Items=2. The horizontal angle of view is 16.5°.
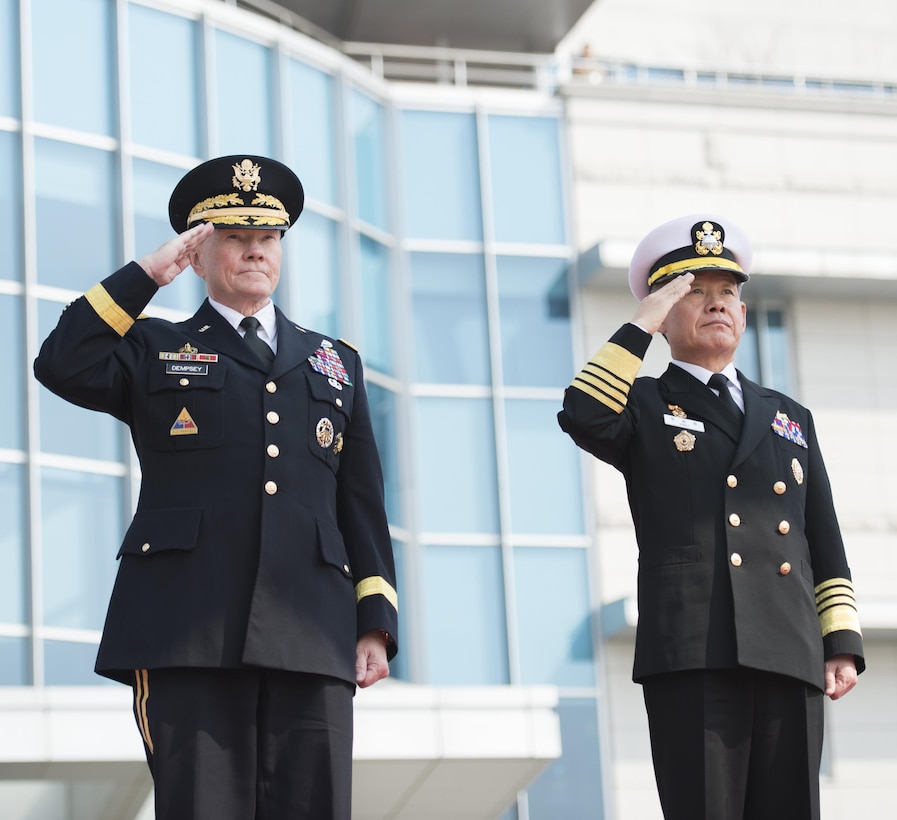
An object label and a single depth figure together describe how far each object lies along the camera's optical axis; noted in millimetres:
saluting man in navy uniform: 7327
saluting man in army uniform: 6702
